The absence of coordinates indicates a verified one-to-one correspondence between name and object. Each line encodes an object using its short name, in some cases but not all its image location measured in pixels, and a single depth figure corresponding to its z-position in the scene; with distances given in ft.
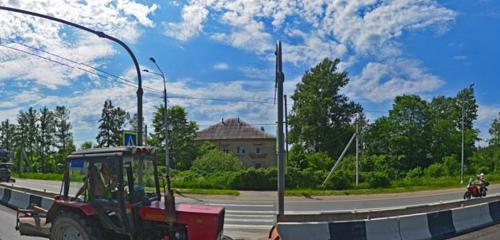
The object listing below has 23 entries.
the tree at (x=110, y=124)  272.06
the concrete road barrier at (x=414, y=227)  34.40
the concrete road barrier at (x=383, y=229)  32.27
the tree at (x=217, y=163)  156.25
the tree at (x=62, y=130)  278.65
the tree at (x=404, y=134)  202.39
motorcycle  79.00
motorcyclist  80.48
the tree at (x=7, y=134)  302.04
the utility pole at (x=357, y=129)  128.88
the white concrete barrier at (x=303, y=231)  29.76
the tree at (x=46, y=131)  276.62
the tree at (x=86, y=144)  265.13
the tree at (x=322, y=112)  212.64
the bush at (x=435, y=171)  178.91
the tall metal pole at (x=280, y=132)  33.19
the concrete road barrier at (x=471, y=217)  41.01
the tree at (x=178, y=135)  208.33
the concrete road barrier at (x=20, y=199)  51.61
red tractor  23.97
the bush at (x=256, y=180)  111.75
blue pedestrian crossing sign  51.01
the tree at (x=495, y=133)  257.14
